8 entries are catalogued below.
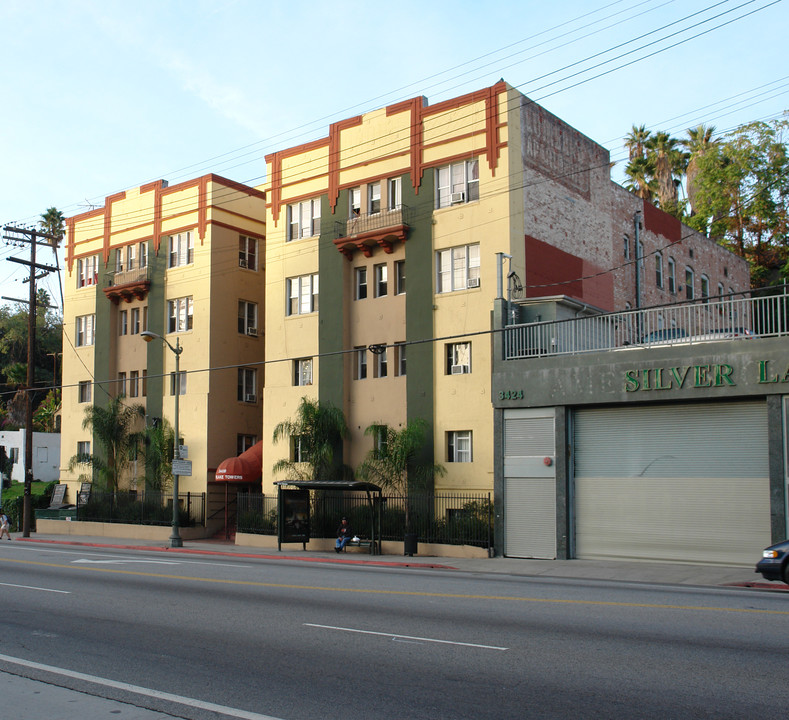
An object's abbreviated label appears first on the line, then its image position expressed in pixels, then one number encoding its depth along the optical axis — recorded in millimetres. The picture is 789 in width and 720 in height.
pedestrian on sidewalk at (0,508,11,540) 38206
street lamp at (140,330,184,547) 33500
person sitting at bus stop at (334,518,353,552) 29016
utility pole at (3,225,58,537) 39969
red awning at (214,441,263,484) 37531
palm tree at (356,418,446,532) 30281
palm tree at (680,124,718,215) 58022
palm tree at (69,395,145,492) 42656
